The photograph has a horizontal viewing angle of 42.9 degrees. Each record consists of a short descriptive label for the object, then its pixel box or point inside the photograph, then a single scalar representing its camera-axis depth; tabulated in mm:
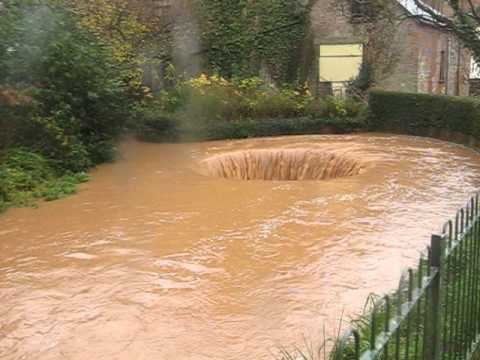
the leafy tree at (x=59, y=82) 12828
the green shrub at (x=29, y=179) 10992
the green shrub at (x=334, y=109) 19234
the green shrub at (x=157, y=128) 18031
